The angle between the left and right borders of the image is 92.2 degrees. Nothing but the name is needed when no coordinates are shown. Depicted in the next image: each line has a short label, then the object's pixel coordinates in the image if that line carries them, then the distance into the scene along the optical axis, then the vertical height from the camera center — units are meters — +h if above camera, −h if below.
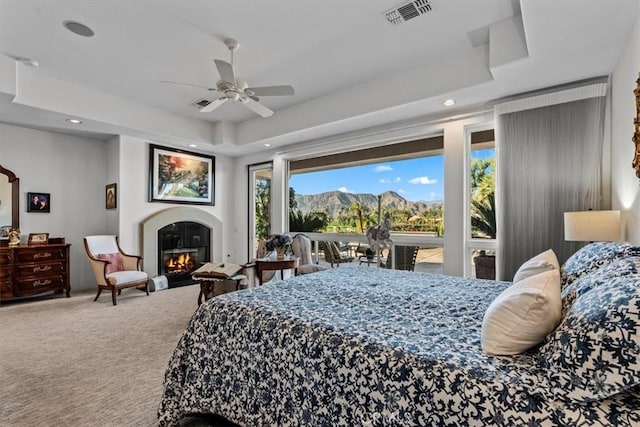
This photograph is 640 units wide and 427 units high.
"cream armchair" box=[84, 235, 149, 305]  4.22 -0.75
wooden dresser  4.09 -0.75
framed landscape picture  5.42 +0.73
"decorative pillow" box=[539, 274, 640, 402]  0.87 -0.40
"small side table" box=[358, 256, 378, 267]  4.85 -0.73
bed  0.92 -0.55
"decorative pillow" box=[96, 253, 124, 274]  4.57 -0.70
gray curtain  2.92 +0.41
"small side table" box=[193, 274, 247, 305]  3.69 -0.86
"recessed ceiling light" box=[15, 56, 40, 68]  3.26 +1.66
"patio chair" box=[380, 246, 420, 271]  4.43 -0.62
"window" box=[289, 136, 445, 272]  4.32 +0.38
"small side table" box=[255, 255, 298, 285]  3.92 -0.63
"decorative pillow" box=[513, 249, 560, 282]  1.75 -0.30
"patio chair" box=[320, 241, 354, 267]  5.15 -0.68
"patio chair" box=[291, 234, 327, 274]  4.82 -0.53
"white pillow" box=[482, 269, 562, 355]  1.15 -0.40
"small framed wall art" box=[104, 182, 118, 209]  5.08 +0.32
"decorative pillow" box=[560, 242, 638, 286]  1.55 -0.24
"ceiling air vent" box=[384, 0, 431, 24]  2.45 +1.68
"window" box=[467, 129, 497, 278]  3.71 +0.14
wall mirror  4.40 +0.22
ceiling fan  2.82 +1.24
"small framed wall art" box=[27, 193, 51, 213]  4.64 +0.20
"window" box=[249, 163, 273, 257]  6.33 +0.23
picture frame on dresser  4.44 -0.34
